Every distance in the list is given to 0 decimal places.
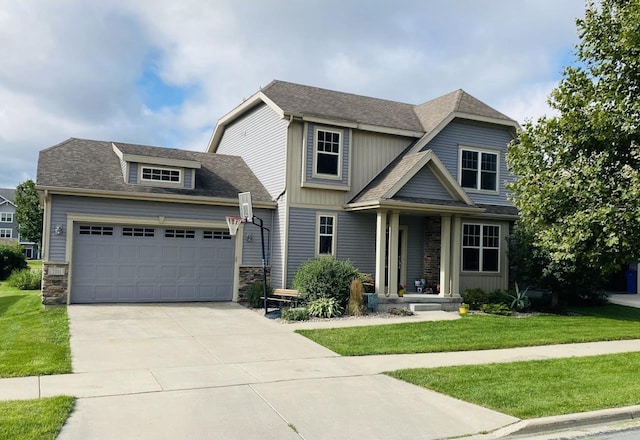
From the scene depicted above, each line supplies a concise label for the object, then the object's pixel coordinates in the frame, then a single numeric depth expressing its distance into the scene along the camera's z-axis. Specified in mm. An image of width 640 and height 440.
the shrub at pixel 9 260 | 26656
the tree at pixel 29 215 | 44000
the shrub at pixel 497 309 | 16016
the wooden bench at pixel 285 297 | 15198
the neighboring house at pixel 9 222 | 66188
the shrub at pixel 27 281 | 21156
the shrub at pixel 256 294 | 15852
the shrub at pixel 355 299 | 14758
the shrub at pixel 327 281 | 14930
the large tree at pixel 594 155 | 9737
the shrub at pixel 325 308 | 14297
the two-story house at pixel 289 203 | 15352
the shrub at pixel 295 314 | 13884
